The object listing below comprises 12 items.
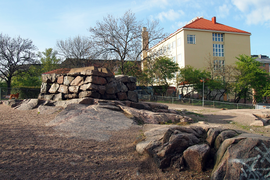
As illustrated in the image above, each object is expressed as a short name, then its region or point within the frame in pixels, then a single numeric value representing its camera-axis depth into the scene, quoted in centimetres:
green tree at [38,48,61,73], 4099
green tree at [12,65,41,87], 3247
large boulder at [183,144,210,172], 414
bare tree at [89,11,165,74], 2544
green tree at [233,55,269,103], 2773
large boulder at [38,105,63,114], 905
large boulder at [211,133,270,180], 347
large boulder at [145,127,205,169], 443
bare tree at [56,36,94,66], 3719
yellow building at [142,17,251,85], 3628
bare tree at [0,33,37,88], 3073
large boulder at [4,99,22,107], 1087
